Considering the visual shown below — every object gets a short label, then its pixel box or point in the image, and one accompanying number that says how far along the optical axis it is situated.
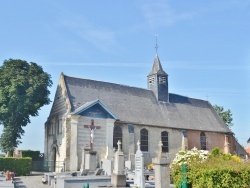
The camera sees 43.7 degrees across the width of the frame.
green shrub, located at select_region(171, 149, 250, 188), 10.62
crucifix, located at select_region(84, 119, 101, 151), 25.58
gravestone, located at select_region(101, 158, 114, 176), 20.31
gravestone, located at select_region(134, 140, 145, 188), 15.08
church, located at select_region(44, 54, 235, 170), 25.89
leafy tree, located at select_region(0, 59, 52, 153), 25.98
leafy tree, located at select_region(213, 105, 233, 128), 45.50
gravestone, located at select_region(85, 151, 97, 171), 20.01
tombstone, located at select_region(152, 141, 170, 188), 11.02
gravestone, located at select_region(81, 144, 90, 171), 21.19
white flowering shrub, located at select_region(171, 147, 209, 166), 17.50
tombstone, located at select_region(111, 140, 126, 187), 15.59
